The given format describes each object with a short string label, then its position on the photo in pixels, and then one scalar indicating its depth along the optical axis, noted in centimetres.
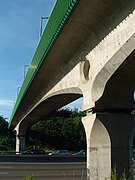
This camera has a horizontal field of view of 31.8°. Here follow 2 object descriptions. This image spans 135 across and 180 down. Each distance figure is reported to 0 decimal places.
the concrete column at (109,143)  726
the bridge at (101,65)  628
